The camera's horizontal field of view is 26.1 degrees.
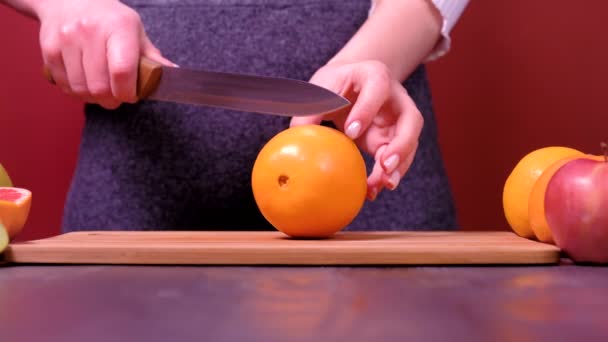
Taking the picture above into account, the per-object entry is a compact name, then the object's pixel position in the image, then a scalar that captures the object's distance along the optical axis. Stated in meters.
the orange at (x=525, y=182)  0.94
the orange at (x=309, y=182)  0.89
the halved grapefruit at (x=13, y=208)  0.89
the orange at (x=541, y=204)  0.88
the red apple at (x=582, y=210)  0.82
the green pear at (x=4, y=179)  0.97
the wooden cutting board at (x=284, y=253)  0.82
